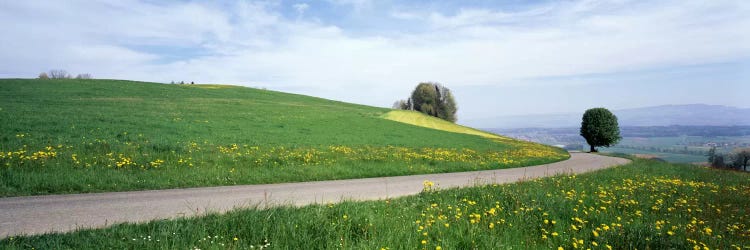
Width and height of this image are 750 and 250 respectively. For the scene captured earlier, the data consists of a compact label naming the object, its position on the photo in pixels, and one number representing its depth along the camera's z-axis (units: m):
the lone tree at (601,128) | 53.09
